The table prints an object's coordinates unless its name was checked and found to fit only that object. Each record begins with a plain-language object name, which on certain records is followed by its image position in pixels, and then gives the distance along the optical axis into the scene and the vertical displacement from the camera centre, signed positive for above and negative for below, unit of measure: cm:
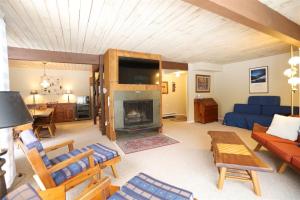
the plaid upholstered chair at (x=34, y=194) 105 -66
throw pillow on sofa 263 -52
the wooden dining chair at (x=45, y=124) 419 -67
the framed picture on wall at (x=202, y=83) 643 +63
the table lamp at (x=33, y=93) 654 +26
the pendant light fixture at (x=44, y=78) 672 +90
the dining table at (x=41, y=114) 404 -39
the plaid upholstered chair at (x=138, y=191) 123 -79
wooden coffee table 180 -76
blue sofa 455 -43
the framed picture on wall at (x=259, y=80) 525 +63
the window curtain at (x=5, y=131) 203 -42
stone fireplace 406 -32
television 413 +77
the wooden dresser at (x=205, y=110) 595 -46
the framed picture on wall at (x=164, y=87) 776 +57
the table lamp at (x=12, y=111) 109 -8
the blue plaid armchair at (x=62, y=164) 140 -73
